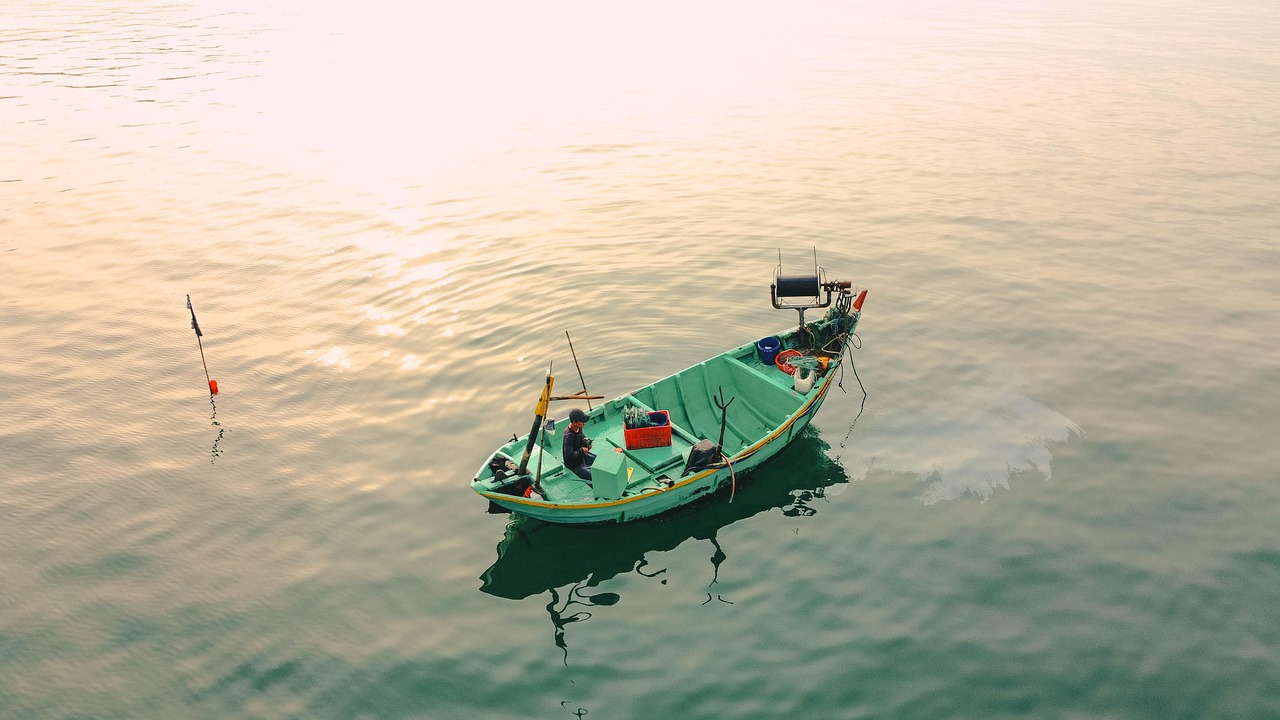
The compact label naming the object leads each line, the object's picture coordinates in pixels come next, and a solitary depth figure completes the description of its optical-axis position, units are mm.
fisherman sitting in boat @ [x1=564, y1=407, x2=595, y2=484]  14234
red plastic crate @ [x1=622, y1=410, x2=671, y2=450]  15016
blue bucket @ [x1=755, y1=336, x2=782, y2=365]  17672
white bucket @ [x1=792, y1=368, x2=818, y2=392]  16312
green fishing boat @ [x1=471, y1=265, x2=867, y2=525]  13727
